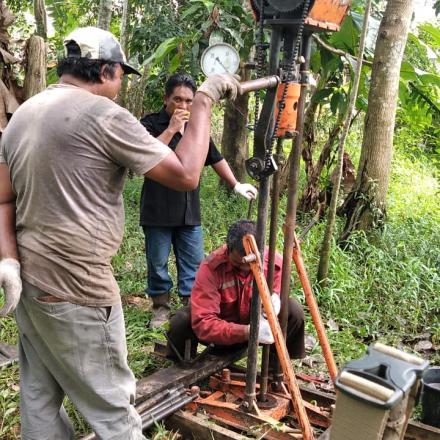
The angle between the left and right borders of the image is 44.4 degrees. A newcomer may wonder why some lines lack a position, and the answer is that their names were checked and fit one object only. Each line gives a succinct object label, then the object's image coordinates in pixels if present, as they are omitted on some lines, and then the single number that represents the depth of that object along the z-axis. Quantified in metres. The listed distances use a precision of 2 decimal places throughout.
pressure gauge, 3.41
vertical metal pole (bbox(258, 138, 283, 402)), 2.72
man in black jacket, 4.02
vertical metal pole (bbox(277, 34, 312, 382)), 2.67
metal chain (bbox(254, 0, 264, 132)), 2.49
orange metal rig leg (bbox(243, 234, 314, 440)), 2.60
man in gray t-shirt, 1.96
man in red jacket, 3.11
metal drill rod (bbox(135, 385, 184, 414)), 2.89
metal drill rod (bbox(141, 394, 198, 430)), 2.82
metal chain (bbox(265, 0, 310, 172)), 2.45
